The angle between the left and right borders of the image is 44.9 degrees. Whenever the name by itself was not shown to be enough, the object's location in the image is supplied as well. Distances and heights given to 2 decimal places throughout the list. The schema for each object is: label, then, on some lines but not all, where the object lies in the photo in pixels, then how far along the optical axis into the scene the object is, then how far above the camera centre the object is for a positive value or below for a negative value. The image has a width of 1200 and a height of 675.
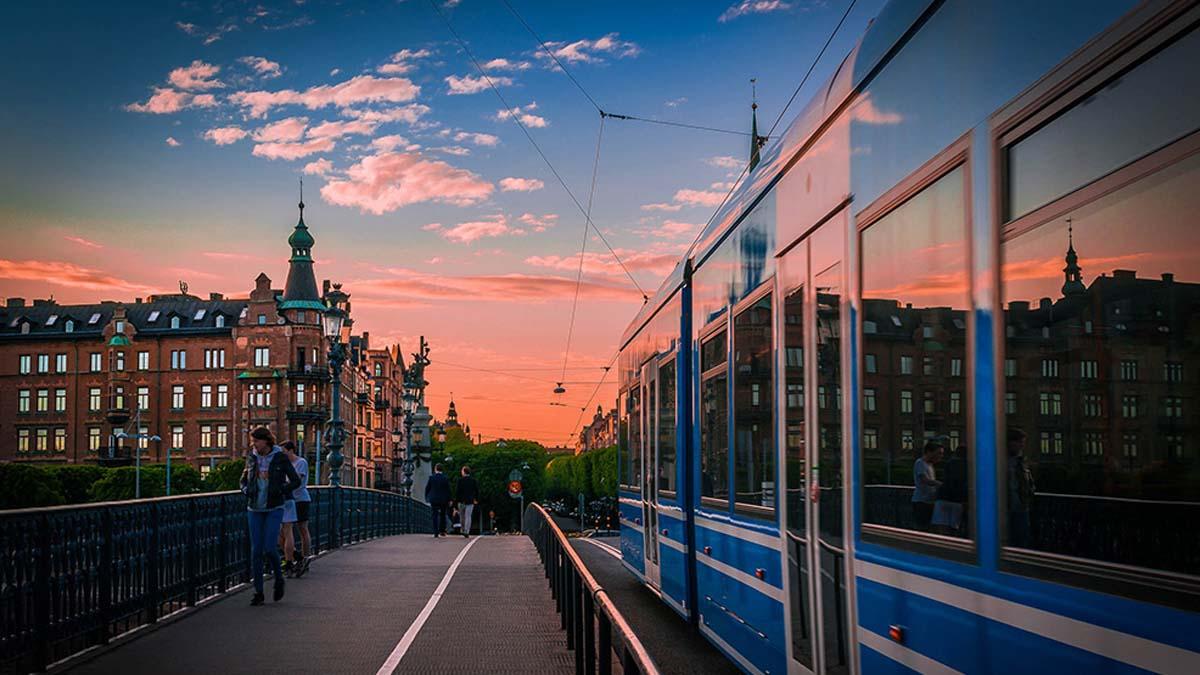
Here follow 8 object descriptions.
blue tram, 3.53 +0.26
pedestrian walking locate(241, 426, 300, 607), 15.48 -0.55
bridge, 10.05 -1.71
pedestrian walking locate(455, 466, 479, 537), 35.41 -1.40
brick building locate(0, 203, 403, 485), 113.31 +5.40
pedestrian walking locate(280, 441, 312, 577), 18.86 -1.16
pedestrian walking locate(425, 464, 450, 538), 34.43 -1.36
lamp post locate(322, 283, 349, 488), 31.47 +1.82
